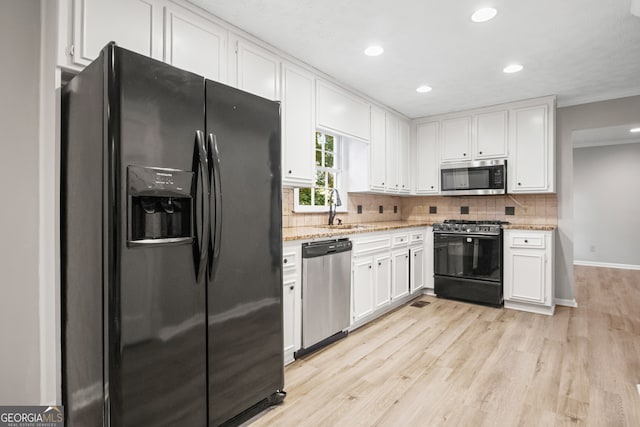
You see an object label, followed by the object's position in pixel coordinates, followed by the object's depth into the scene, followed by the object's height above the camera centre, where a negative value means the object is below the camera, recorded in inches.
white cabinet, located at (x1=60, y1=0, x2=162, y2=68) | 62.9 +37.5
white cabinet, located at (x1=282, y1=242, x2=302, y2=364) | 94.1 -24.1
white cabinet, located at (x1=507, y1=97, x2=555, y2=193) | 152.3 +30.1
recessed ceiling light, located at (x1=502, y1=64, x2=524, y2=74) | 120.9 +52.3
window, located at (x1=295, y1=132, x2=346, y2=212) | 143.9 +18.3
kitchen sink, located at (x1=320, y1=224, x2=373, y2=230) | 132.1 -4.9
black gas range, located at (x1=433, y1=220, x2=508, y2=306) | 153.3 -22.1
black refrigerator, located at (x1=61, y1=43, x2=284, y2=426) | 52.1 -5.4
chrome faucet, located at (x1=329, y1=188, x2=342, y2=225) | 145.6 +5.4
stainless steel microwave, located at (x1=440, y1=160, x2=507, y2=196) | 161.3 +17.8
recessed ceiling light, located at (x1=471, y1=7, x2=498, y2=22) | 86.1 +51.6
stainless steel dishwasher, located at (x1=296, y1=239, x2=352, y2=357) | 101.1 -24.6
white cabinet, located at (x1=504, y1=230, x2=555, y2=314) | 145.5 -25.0
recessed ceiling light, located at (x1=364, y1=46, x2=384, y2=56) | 107.2 +52.3
